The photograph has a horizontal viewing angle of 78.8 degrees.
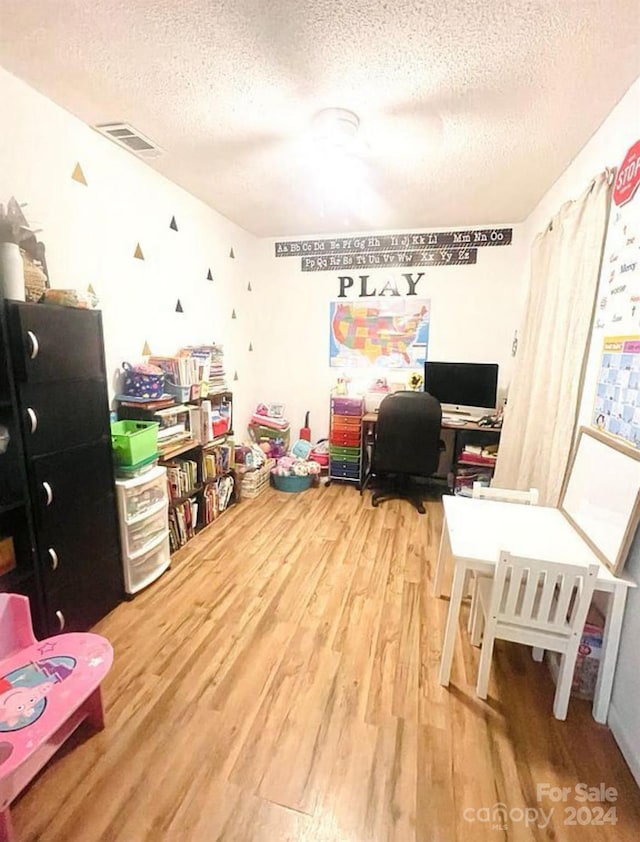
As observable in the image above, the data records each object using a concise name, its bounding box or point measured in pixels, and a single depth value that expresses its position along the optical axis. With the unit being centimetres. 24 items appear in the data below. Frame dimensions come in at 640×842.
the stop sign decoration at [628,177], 153
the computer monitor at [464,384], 336
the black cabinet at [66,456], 153
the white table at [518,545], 142
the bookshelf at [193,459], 247
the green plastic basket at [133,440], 205
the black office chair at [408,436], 307
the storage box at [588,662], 152
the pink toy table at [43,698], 109
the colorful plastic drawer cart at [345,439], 363
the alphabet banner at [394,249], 356
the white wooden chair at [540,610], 136
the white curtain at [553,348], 187
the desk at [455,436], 328
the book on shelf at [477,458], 324
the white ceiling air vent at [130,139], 203
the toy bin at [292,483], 369
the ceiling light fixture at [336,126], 184
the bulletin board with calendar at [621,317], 150
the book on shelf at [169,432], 246
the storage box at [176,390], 261
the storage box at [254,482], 350
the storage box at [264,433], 409
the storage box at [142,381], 236
